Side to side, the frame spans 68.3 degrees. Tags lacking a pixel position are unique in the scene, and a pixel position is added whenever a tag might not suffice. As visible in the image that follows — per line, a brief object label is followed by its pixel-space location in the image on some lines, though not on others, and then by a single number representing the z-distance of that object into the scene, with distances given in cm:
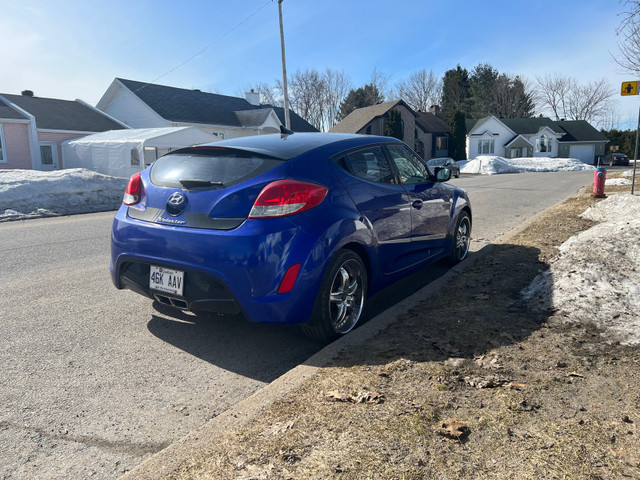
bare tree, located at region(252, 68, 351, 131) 7850
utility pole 2628
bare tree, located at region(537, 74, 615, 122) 8725
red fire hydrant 1378
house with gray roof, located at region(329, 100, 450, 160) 5372
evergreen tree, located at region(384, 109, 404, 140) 5219
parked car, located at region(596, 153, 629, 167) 5750
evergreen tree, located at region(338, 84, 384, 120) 8131
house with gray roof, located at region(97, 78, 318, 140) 3447
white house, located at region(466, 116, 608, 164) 6488
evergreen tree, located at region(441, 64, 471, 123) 8668
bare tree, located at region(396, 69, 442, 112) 8931
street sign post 1250
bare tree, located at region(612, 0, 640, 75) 1270
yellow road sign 1251
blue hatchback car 335
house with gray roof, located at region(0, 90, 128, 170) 2597
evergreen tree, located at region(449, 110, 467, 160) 6084
